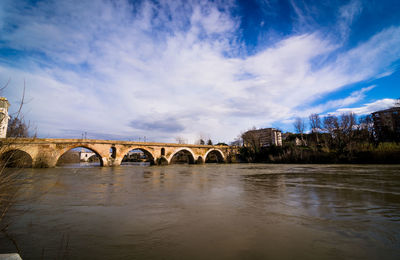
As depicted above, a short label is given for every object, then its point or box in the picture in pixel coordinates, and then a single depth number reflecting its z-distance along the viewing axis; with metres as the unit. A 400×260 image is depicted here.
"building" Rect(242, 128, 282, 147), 48.39
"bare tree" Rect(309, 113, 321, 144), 43.72
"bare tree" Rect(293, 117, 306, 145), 47.16
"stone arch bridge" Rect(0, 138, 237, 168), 22.61
